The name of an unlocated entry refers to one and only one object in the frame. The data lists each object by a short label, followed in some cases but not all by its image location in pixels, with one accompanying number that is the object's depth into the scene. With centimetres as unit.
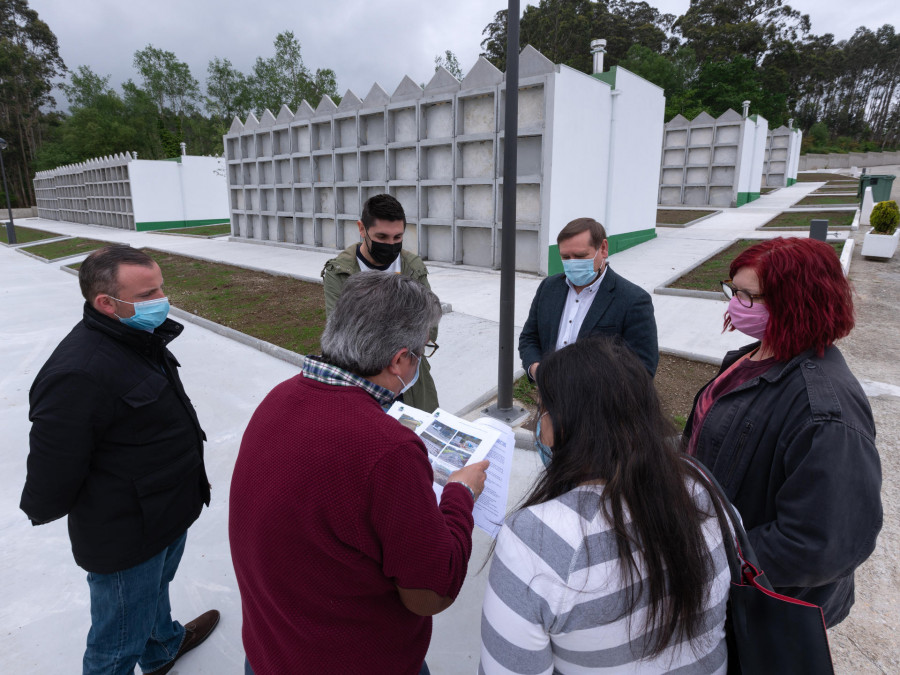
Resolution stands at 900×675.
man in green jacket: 303
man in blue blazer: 284
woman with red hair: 132
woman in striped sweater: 98
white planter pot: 1117
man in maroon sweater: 112
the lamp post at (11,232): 2098
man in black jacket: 165
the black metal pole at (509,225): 371
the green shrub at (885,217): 1112
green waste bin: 1870
